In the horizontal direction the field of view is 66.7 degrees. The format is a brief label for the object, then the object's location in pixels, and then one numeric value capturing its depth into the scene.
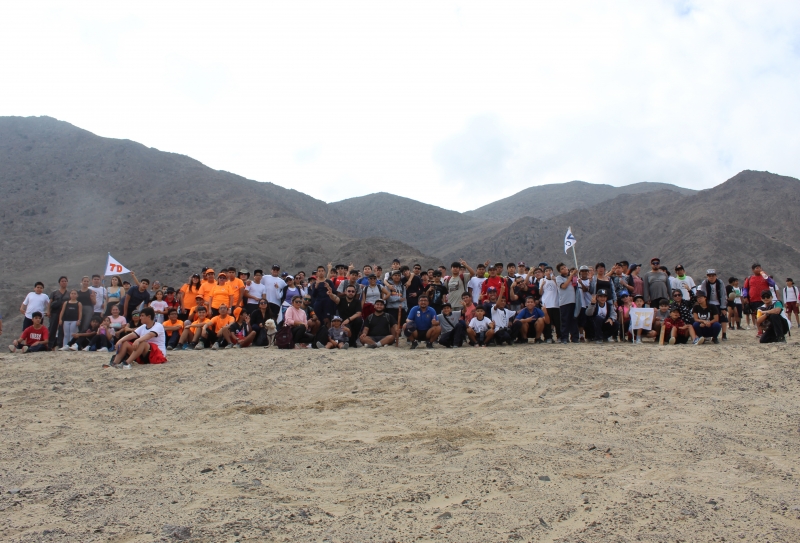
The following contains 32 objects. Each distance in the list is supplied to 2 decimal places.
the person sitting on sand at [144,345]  9.46
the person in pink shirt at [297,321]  11.46
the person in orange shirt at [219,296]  12.12
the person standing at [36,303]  12.69
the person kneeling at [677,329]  10.77
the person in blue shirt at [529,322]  11.27
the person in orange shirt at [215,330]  11.76
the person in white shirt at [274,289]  12.86
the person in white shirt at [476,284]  12.54
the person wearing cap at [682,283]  12.44
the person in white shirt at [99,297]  12.73
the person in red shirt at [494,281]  12.00
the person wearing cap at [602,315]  11.24
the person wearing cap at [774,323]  10.49
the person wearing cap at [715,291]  12.20
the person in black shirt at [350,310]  11.73
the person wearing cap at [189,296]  12.41
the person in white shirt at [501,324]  11.17
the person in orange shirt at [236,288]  12.35
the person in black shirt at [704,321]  10.66
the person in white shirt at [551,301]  11.48
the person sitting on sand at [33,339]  12.02
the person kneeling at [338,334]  11.42
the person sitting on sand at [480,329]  11.20
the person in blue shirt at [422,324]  11.34
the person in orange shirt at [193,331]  11.73
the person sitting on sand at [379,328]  11.59
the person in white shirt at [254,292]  12.57
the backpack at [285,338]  11.38
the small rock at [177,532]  3.63
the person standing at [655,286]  12.11
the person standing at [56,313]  12.41
